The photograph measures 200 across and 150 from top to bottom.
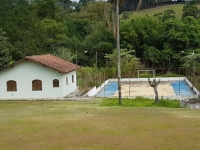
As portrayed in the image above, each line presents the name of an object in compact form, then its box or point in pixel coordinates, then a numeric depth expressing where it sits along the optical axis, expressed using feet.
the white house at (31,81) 100.99
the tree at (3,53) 124.47
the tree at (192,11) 223.47
